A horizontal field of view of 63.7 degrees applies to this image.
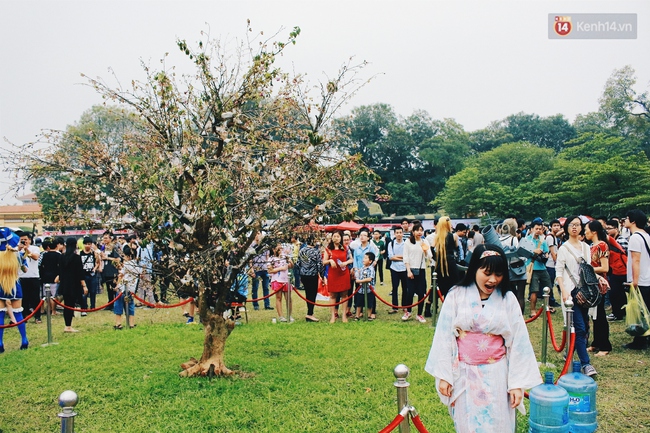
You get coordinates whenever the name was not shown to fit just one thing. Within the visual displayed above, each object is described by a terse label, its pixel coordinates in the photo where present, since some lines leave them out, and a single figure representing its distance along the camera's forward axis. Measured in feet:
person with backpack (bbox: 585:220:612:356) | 24.22
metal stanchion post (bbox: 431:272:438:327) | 31.58
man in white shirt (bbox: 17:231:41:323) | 34.03
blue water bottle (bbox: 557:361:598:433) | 14.93
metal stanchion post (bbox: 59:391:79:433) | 10.16
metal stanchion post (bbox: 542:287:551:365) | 22.44
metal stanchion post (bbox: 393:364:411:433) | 10.85
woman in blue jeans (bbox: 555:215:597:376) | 20.45
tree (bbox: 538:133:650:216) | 96.22
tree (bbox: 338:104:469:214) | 177.27
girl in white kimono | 11.34
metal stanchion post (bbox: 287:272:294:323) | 34.17
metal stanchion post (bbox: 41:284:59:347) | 29.01
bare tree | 20.42
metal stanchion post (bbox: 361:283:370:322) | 34.53
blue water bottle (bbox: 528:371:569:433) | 13.50
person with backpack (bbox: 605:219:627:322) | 29.53
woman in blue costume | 28.30
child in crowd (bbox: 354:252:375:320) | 35.01
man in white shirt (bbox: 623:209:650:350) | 22.81
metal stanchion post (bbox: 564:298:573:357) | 18.24
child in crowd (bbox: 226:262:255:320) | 22.12
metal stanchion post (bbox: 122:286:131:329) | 33.24
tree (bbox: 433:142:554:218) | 133.28
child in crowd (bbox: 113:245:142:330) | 31.55
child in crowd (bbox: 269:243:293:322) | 34.22
